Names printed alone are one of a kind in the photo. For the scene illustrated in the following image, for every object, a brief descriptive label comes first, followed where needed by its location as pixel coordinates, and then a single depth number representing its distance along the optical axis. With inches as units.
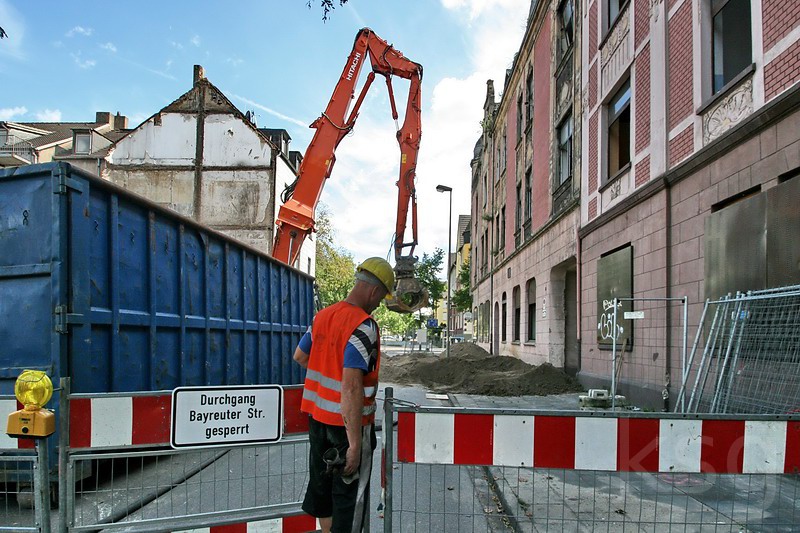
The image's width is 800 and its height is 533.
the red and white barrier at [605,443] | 117.2
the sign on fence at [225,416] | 127.3
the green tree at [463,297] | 1568.2
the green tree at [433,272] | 1824.6
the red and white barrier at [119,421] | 124.6
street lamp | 1191.6
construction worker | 115.0
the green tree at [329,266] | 1628.9
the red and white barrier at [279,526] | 128.8
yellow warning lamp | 113.1
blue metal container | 186.2
